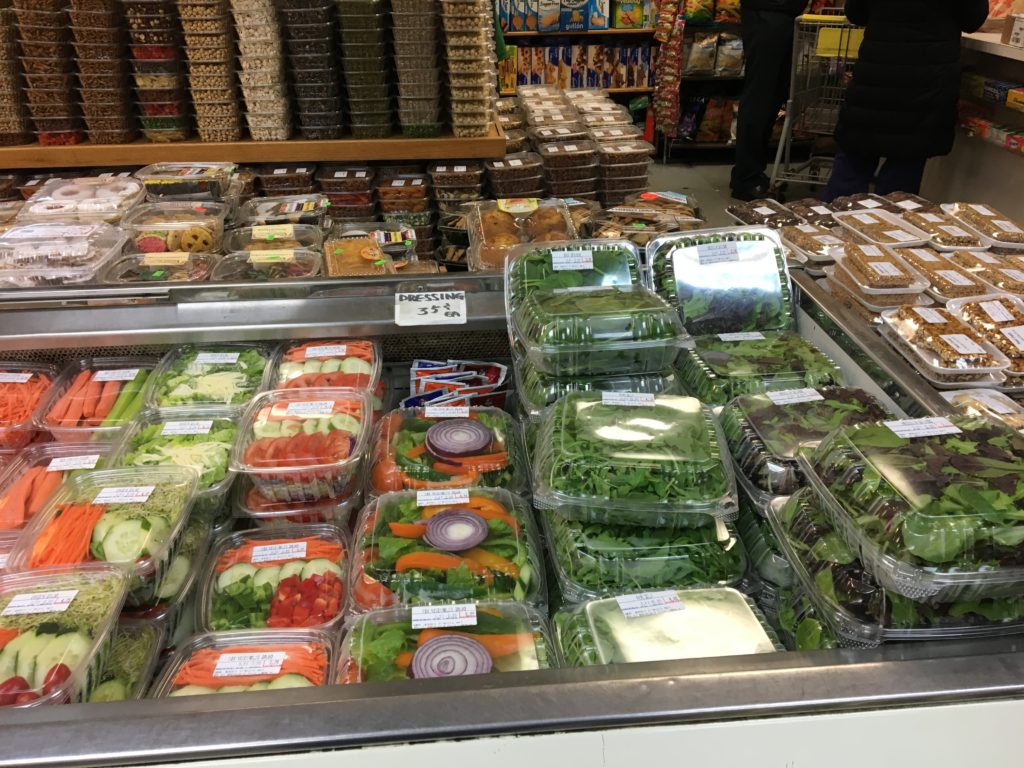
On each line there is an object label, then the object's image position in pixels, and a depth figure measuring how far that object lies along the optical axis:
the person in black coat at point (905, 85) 3.96
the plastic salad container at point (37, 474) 1.50
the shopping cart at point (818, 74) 5.16
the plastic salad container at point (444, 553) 1.34
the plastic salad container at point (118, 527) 1.32
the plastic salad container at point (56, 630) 1.07
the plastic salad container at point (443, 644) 1.16
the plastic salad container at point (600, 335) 1.63
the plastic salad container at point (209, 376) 1.78
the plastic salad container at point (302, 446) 1.56
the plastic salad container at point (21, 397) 1.75
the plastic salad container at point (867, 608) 1.04
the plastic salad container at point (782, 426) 1.39
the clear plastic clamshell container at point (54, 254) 2.31
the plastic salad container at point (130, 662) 1.18
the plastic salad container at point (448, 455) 1.61
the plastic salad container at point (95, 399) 1.75
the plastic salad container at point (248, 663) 1.17
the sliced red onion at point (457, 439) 1.63
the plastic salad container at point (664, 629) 1.17
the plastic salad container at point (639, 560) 1.36
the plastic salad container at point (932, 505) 0.99
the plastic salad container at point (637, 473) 1.33
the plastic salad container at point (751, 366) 1.68
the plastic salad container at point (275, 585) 1.36
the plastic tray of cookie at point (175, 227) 2.64
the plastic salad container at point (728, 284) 1.95
